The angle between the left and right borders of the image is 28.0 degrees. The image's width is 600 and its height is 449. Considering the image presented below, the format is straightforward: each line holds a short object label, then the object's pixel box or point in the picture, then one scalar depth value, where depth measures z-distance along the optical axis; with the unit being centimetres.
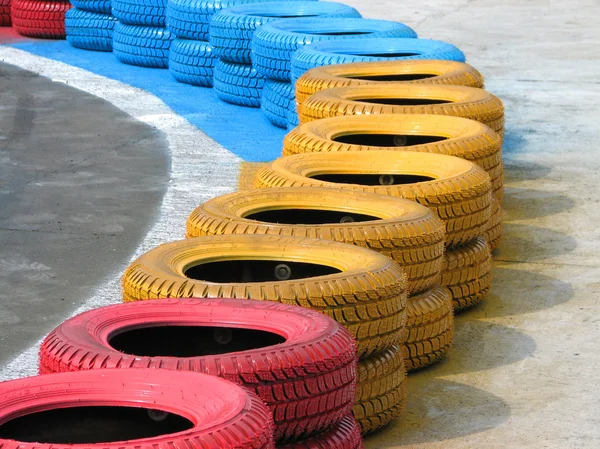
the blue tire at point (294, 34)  910
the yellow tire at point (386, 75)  729
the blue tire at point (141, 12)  1239
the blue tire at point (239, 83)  1047
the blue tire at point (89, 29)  1387
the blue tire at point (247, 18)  1024
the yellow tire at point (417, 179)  517
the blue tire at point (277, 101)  931
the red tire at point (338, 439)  347
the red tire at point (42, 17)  1488
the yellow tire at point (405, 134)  608
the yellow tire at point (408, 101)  657
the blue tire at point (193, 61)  1154
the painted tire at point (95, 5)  1363
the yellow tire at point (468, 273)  532
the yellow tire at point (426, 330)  472
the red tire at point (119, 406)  284
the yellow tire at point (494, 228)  609
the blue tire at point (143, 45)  1278
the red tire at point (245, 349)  327
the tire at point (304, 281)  393
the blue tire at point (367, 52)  824
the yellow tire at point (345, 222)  457
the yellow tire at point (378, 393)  415
